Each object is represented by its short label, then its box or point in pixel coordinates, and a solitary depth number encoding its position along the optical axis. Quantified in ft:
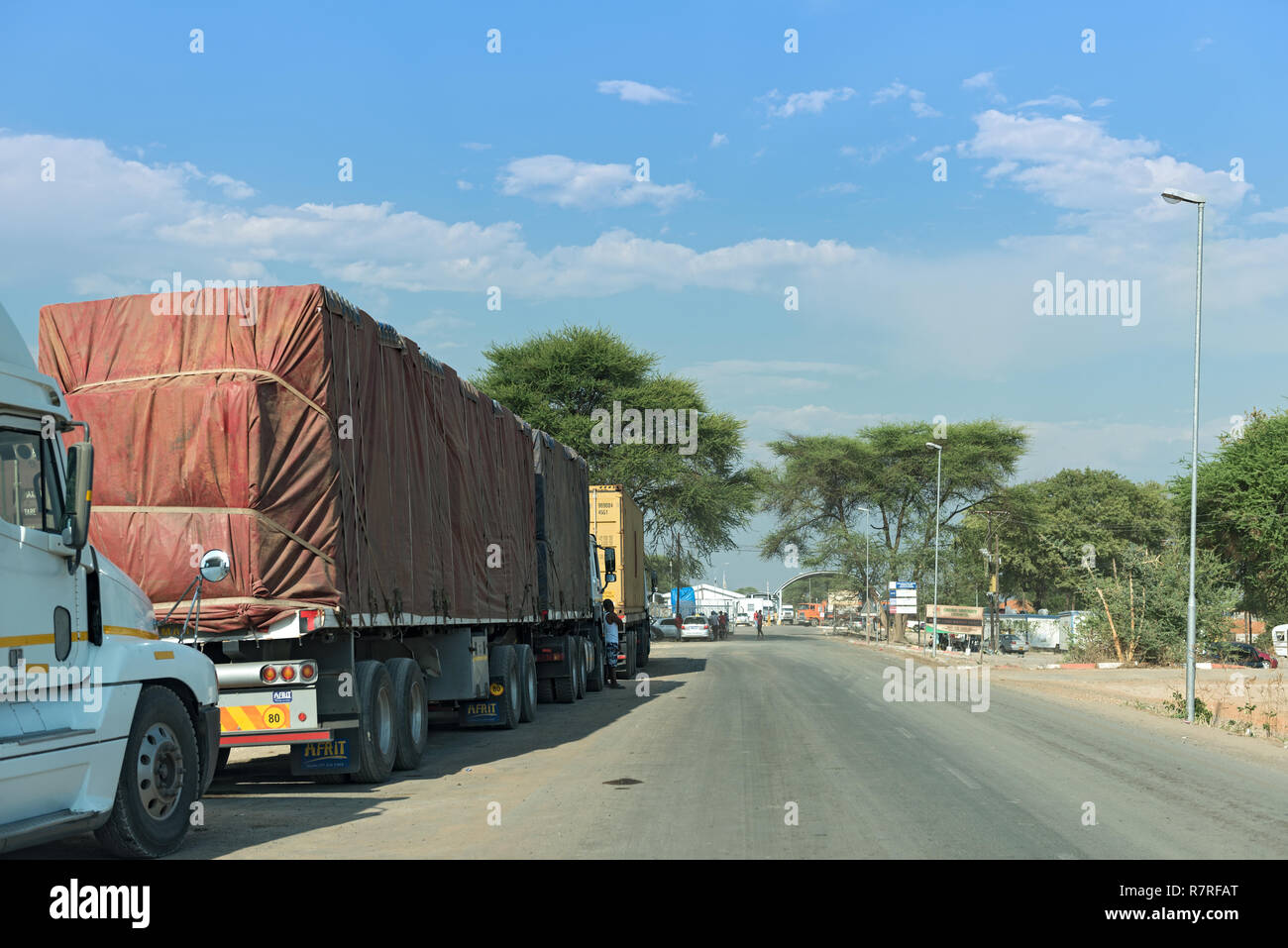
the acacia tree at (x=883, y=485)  222.07
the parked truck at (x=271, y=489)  34.14
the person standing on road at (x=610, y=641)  91.91
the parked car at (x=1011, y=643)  215.51
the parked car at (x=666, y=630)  240.53
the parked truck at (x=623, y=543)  100.53
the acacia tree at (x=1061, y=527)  238.27
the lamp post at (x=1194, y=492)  67.41
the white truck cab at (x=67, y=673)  22.30
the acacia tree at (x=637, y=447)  174.19
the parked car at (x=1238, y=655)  139.95
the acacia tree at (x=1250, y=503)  140.87
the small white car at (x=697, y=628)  233.14
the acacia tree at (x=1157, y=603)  129.39
